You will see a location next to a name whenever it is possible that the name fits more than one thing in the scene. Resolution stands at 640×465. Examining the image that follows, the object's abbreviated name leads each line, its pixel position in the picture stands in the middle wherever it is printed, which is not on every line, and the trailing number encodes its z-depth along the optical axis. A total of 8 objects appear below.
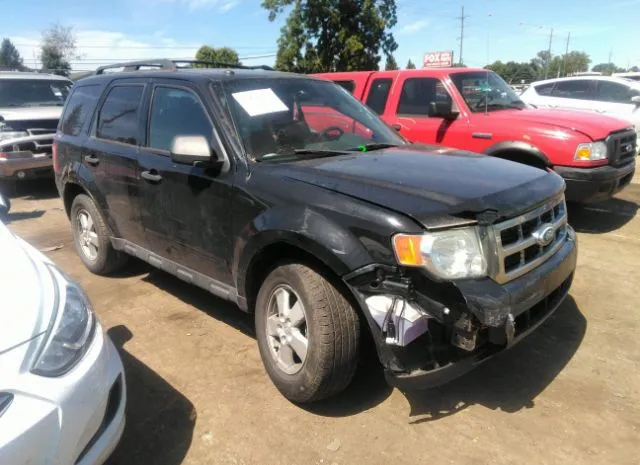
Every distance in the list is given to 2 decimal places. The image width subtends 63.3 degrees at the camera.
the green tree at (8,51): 86.81
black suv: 2.37
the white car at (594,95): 10.43
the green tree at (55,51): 59.37
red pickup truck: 5.60
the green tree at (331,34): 27.41
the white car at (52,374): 1.78
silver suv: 8.41
